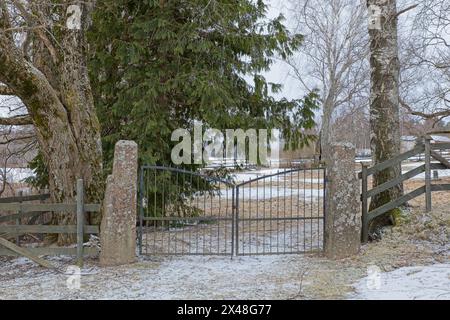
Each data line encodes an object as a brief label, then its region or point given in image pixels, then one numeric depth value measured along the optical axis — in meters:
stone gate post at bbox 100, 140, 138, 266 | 7.21
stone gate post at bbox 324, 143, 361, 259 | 7.38
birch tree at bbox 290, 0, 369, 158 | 26.31
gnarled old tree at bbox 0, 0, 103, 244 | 8.55
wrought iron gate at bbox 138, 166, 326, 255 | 8.38
